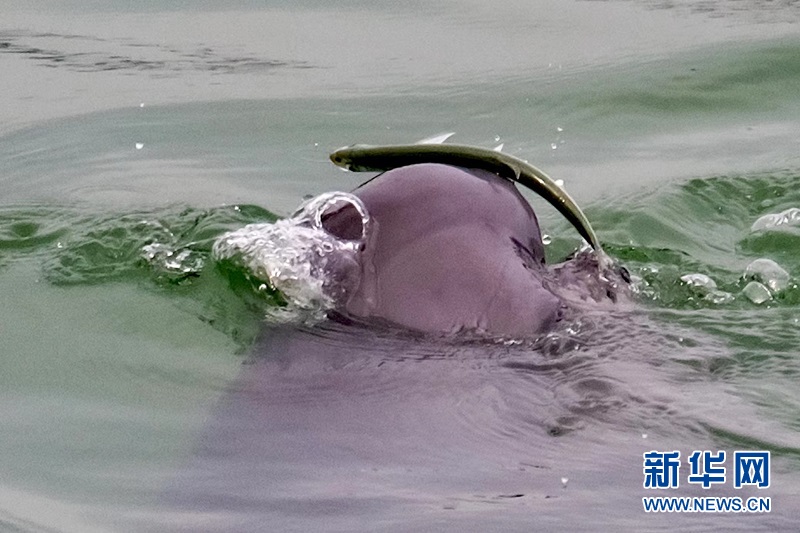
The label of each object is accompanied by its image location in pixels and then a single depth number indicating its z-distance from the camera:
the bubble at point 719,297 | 7.75
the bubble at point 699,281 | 7.96
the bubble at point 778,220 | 9.37
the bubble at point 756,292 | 7.85
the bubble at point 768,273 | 8.18
